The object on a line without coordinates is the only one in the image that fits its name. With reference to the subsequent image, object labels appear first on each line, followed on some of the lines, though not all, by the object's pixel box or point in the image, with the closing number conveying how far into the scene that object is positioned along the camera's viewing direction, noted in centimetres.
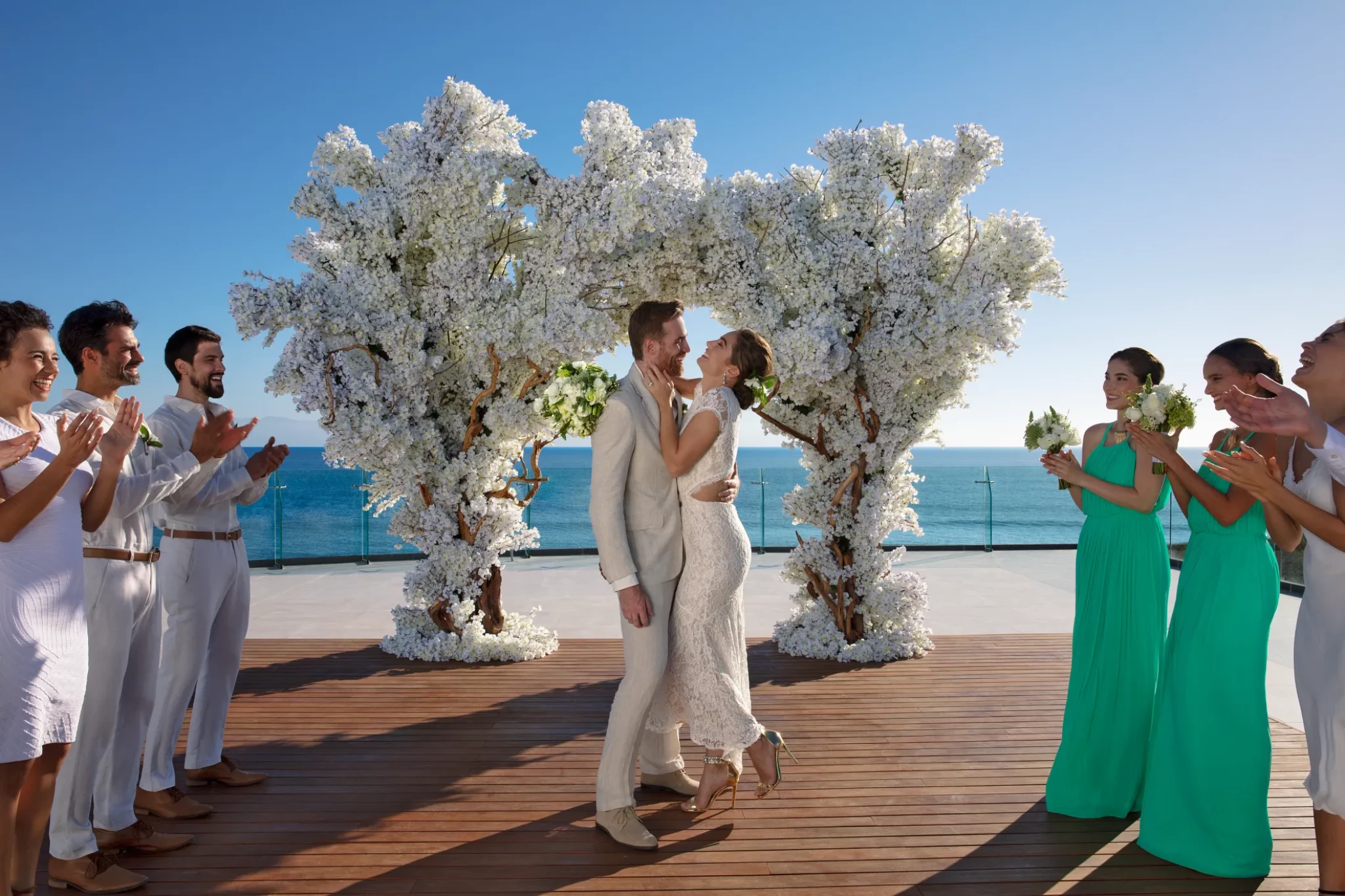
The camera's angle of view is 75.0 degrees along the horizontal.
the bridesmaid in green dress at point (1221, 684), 314
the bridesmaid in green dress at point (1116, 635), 360
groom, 339
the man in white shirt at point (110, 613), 302
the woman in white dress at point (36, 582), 244
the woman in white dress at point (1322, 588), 270
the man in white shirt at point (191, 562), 365
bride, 349
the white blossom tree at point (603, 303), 596
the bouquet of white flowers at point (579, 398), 359
